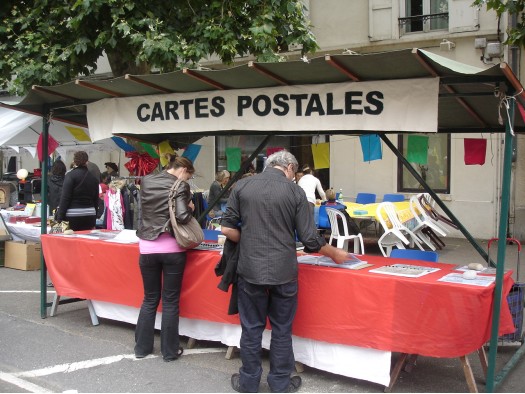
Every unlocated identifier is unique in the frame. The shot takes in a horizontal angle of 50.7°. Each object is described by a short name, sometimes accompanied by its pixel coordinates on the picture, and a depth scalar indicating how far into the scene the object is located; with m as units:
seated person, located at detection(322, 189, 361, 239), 9.70
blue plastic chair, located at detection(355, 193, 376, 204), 12.23
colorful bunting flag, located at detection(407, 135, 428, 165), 5.54
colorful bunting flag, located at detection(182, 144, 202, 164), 6.84
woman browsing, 4.77
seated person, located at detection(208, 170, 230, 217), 10.64
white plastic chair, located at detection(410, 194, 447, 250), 10.10
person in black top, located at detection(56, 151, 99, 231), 7.14
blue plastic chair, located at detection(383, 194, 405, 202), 11.80
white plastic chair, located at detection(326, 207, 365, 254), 9.57
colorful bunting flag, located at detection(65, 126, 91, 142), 7.94
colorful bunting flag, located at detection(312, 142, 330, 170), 6.71
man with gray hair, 3.99
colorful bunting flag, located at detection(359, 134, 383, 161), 6.34
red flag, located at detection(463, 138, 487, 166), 5.60
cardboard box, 9.48
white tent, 7.78
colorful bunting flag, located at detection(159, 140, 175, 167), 6.78
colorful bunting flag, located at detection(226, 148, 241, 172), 7.18
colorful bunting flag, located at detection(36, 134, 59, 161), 6.88
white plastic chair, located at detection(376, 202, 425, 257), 9.52
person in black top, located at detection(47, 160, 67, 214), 9.76
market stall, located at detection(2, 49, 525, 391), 3.89
